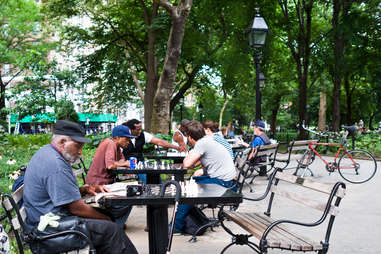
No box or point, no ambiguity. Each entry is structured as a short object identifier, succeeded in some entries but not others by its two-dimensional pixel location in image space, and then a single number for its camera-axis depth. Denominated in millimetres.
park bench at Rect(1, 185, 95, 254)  3338
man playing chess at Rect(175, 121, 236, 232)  6250
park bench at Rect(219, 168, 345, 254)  3676
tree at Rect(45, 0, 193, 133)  20500
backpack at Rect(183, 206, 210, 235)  5967
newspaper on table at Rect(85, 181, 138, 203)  3895
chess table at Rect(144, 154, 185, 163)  8469
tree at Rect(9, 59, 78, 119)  20938
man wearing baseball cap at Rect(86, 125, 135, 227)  5898
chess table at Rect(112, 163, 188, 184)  5965
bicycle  10992
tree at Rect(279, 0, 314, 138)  22750
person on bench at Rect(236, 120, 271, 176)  10750
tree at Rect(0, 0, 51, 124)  33688
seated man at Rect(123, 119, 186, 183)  8055
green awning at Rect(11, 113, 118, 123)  20922
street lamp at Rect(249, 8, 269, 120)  12359
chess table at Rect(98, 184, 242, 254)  3738
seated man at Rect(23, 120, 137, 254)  3396
